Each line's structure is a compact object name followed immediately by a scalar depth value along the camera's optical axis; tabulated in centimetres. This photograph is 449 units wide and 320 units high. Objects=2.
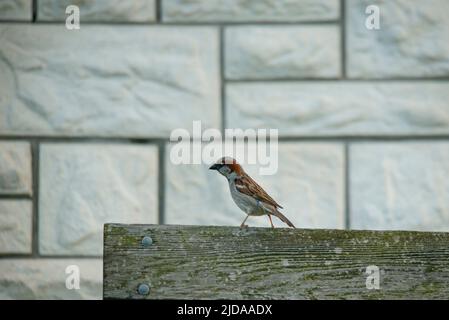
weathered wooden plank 548
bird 634
